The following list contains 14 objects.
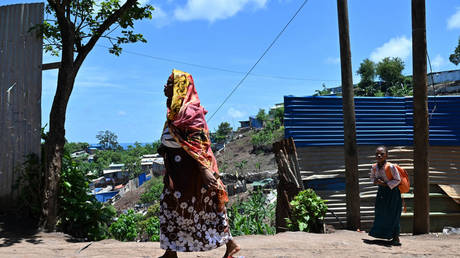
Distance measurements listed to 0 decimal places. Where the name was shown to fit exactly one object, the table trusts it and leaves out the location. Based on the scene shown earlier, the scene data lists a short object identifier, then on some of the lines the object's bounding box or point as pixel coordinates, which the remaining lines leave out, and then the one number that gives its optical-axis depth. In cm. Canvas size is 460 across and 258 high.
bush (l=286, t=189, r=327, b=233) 623
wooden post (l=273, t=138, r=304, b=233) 676
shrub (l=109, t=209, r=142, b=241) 914
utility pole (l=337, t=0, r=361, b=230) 668
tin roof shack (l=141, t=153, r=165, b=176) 6009
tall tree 546
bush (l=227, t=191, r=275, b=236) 674
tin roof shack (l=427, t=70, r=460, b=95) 3305
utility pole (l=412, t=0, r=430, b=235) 642
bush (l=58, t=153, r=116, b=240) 559
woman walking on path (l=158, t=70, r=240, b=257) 352
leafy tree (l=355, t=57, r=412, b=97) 4558
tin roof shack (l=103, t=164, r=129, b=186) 6450
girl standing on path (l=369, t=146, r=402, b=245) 527
